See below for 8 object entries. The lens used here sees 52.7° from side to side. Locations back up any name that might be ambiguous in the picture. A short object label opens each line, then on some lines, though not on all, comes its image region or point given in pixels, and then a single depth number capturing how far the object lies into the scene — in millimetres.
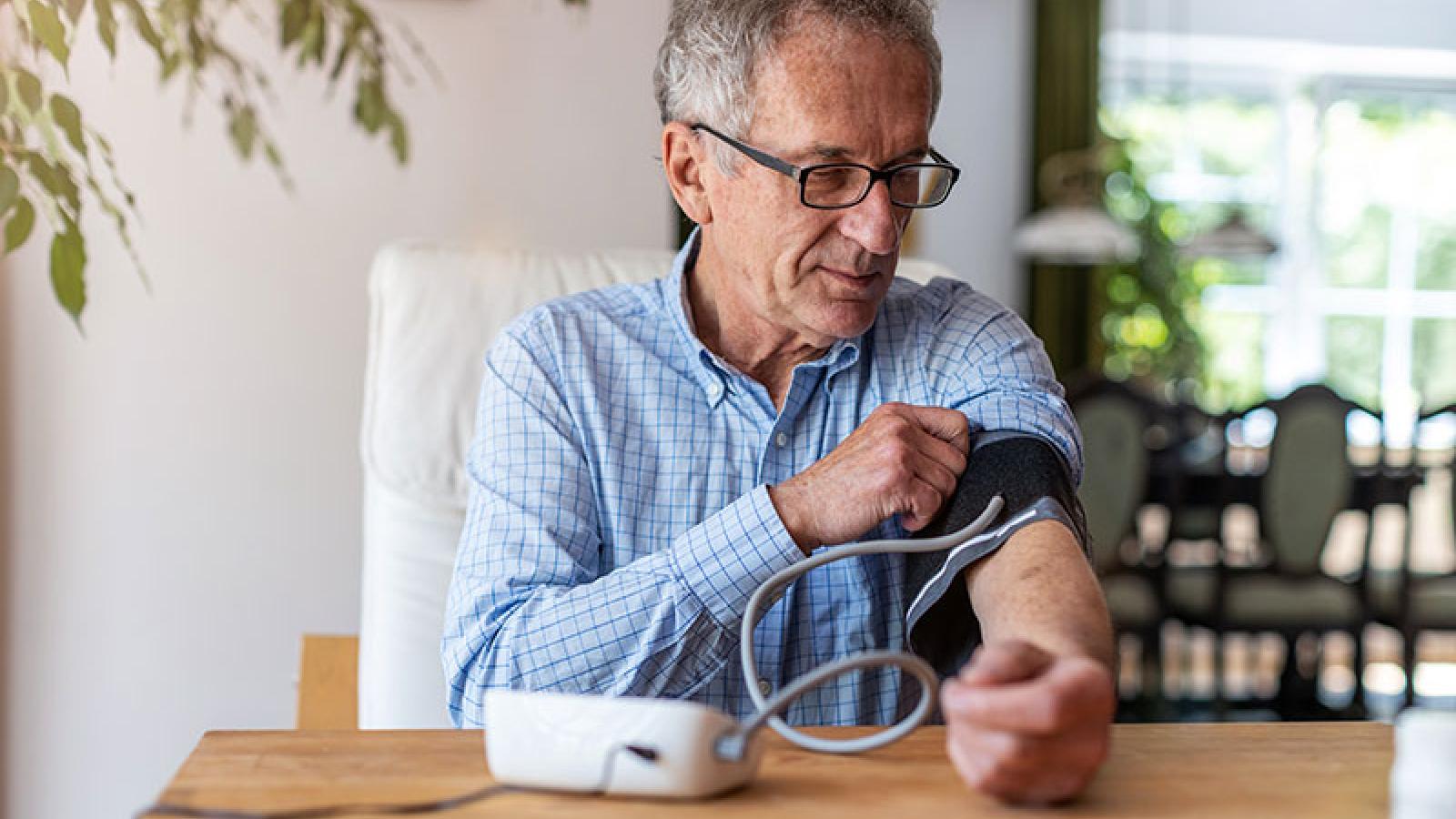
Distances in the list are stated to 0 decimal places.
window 6121
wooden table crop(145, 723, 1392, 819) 684
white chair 1516
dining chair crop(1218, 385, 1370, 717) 3352
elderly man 1039
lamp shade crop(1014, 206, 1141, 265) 5039
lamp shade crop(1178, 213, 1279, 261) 4941
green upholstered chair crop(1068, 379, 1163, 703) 3445
